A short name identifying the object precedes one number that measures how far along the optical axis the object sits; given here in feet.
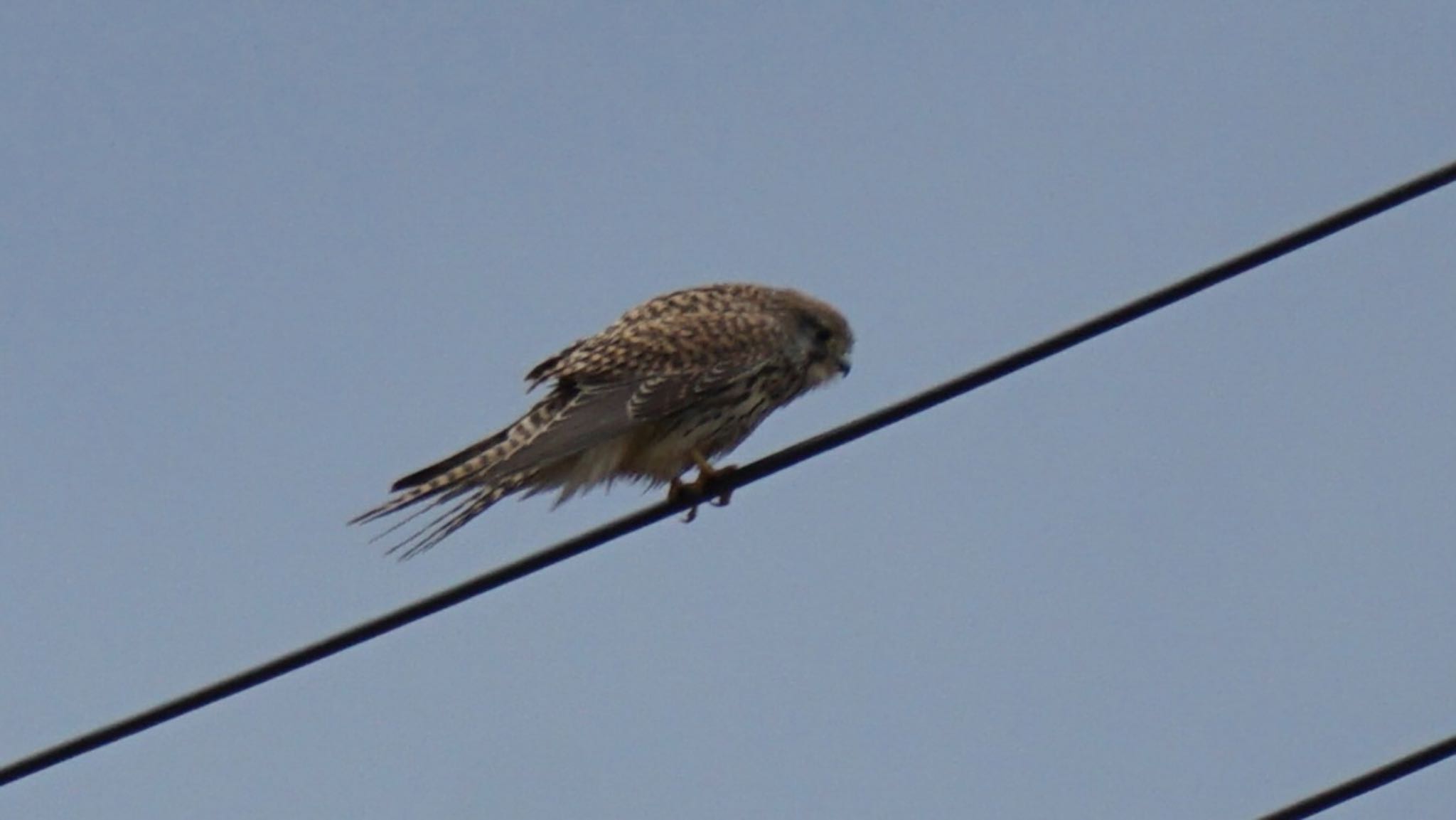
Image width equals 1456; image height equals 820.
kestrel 54.34
